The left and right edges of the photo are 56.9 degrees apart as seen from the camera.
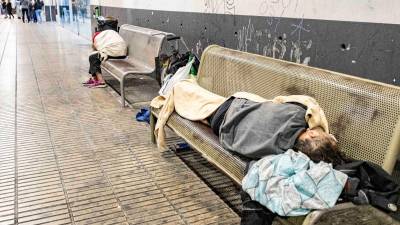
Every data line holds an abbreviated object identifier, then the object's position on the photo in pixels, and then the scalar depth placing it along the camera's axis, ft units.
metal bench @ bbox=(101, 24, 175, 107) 16.07
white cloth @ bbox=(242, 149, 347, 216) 5.50
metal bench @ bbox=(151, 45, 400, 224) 6.43
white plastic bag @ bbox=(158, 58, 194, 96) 12.79
